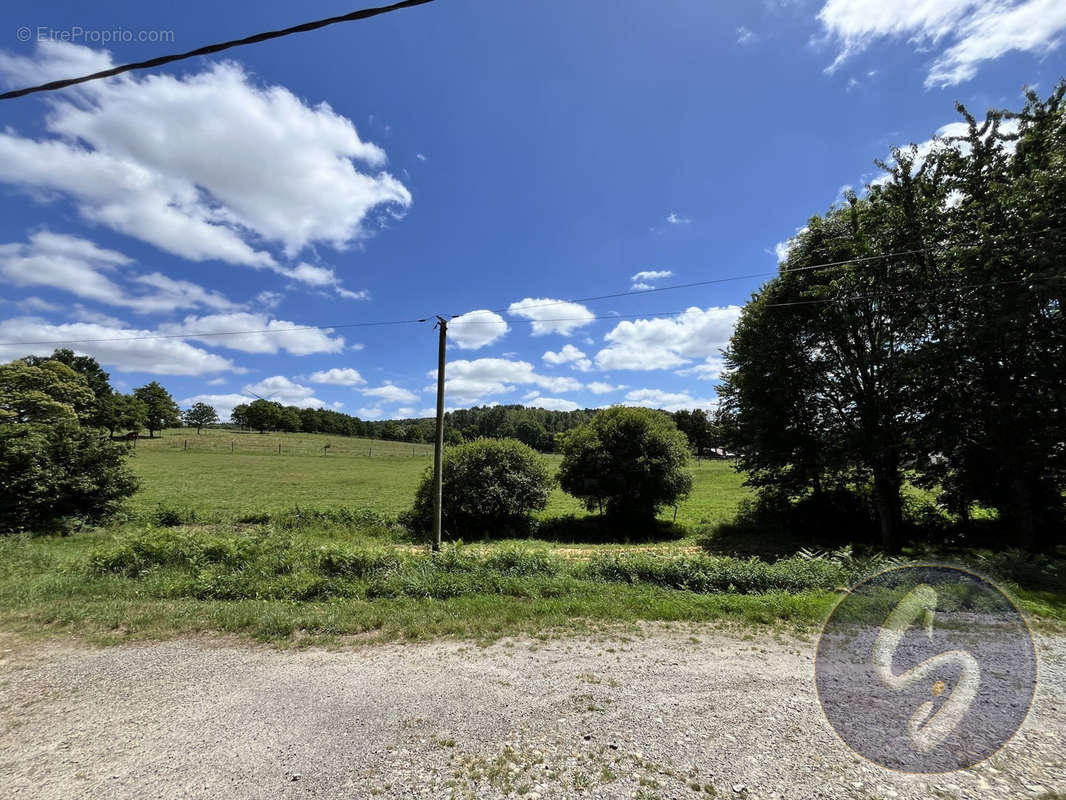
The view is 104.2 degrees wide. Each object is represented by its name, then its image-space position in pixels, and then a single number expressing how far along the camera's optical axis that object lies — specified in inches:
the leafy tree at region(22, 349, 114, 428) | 2099.0
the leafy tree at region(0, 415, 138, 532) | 531.8
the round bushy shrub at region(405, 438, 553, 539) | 690.8
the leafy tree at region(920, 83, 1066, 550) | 407.2
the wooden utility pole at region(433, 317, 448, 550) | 470.0
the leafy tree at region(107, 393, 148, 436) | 2313.1
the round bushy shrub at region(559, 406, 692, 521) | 721.0
